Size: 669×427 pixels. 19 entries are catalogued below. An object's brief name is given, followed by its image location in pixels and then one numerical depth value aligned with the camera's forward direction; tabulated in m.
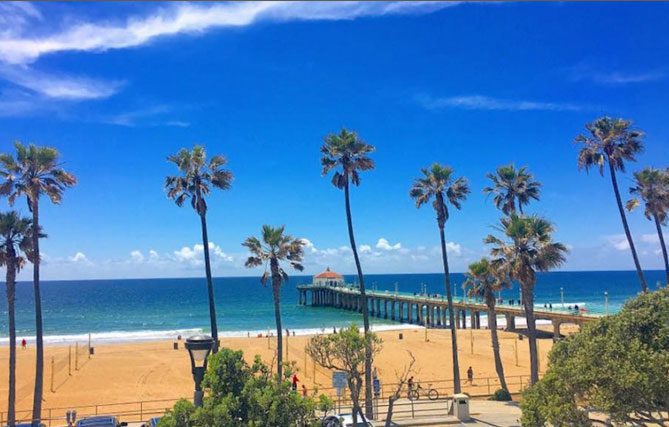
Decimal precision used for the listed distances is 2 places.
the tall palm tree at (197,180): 25.55
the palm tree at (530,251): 25.03
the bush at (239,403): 9.47
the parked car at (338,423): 15.42
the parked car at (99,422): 18.84
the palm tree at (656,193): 31.66
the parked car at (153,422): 18.78
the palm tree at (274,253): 26.56
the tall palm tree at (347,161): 27.78
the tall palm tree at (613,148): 30.69
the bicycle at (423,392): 26.48
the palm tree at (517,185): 30.66
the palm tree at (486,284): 28.11
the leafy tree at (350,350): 16.09
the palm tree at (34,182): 20.66
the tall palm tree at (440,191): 28.94
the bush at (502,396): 26.19
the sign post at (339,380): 20.02
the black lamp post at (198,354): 9.08
